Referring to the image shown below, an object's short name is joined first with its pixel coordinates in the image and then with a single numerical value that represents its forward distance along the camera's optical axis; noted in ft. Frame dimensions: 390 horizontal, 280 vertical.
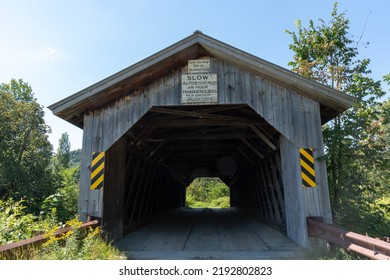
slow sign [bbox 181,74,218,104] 20.16
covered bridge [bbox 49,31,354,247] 18.86
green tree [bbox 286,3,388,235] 22.75
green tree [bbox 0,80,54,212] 64.90
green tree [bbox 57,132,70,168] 249.55
